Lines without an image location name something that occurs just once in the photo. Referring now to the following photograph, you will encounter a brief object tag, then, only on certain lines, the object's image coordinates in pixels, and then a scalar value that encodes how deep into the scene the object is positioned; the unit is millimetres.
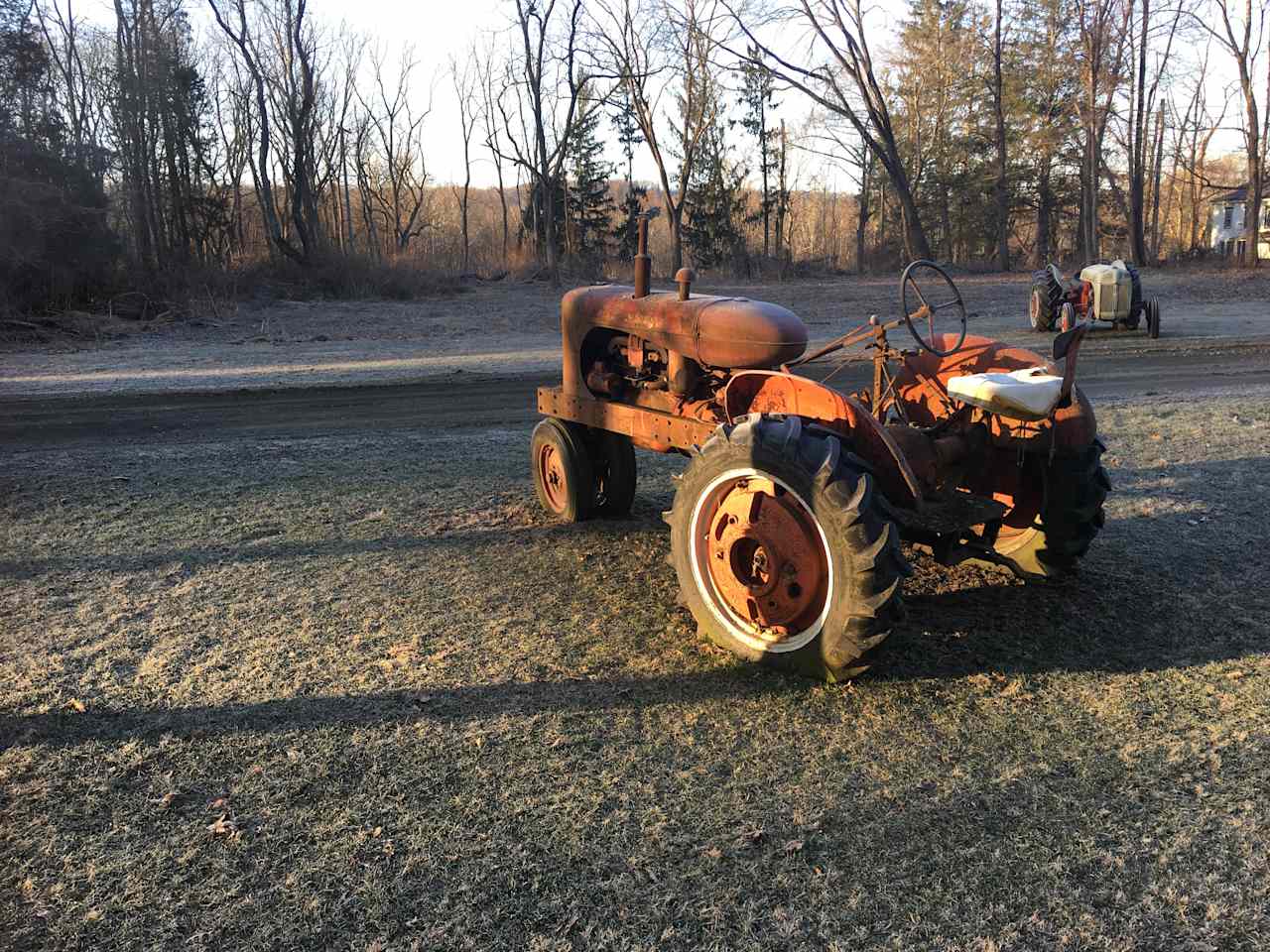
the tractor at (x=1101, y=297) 16016
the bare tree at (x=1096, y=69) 32656
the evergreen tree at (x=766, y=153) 44562
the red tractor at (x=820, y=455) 3381
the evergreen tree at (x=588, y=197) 45219
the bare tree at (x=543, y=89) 33406
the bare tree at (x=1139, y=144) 32656
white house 47000
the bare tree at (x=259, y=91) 30344
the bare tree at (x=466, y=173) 52062
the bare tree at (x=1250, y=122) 32812
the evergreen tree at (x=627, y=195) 42719
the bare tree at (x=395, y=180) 51500
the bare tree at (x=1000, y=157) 35844
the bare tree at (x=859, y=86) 31625
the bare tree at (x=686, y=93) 32938
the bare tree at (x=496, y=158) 49562
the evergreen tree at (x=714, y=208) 43562
